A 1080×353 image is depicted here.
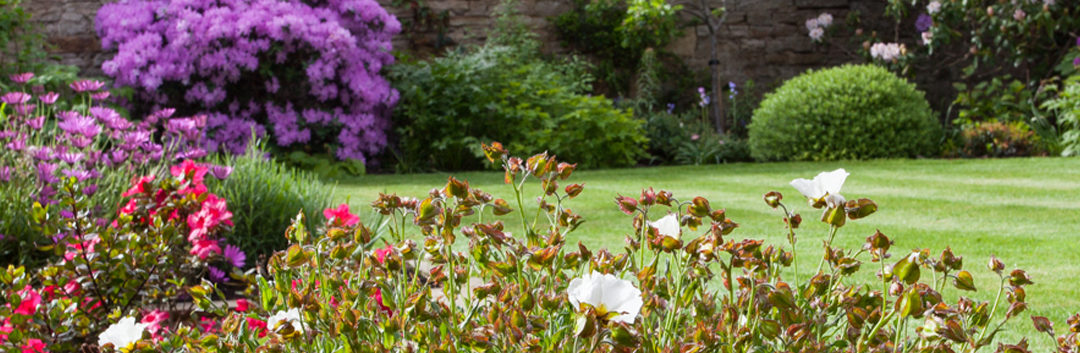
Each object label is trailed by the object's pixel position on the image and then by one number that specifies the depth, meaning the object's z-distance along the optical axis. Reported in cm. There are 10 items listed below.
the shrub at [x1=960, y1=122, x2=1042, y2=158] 840
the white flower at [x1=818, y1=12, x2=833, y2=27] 1050
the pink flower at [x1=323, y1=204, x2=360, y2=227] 234
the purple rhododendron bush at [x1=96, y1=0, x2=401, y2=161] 771
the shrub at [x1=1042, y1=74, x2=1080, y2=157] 796
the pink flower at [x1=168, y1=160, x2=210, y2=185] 269
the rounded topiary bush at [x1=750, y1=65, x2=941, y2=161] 821
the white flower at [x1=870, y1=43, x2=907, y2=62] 1005
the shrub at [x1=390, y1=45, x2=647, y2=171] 819
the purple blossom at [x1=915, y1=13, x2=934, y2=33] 1066
